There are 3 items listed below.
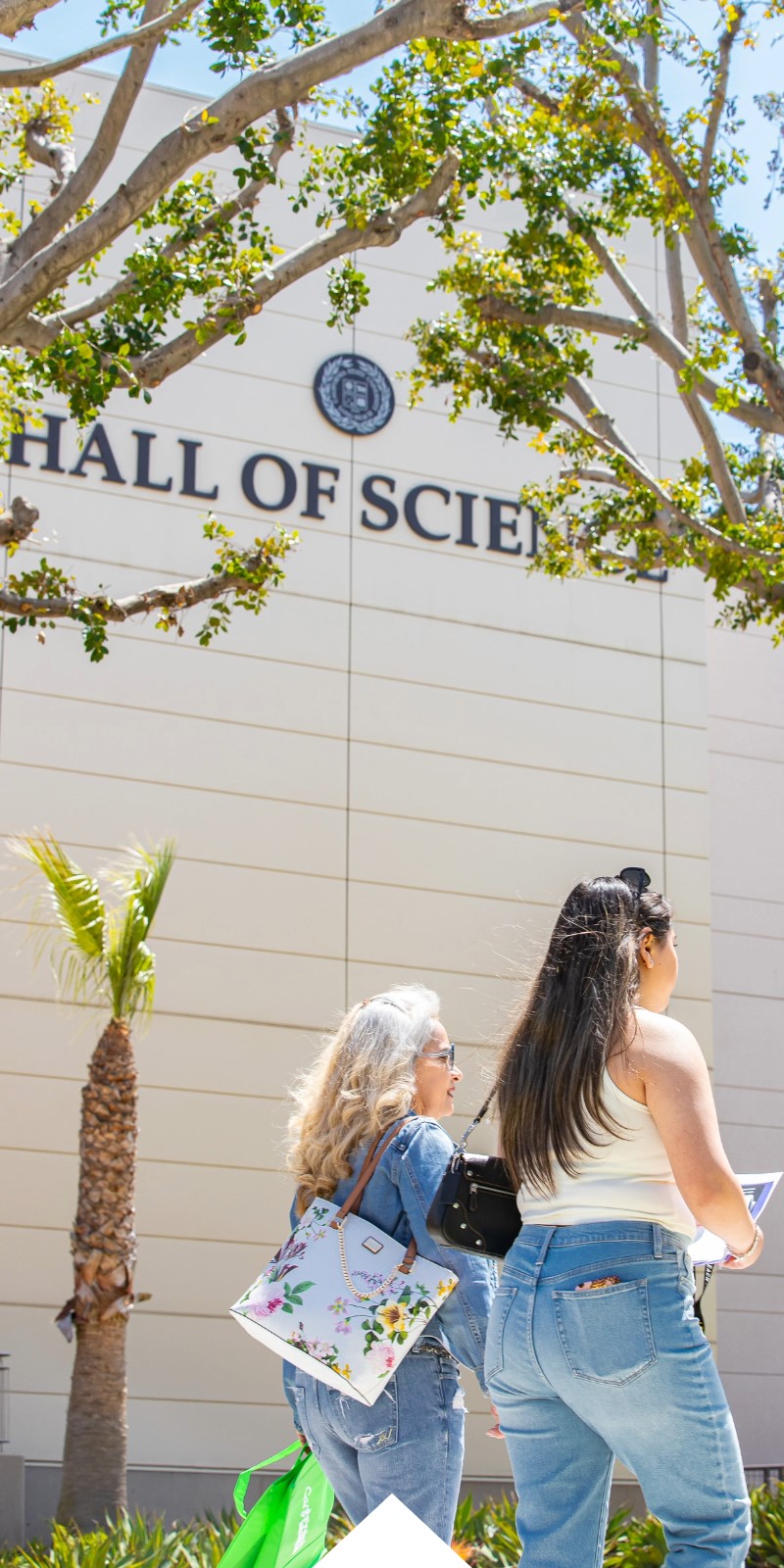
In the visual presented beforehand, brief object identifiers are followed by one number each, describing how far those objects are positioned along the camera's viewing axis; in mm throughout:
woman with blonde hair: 3701
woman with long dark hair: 2887
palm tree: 9555
